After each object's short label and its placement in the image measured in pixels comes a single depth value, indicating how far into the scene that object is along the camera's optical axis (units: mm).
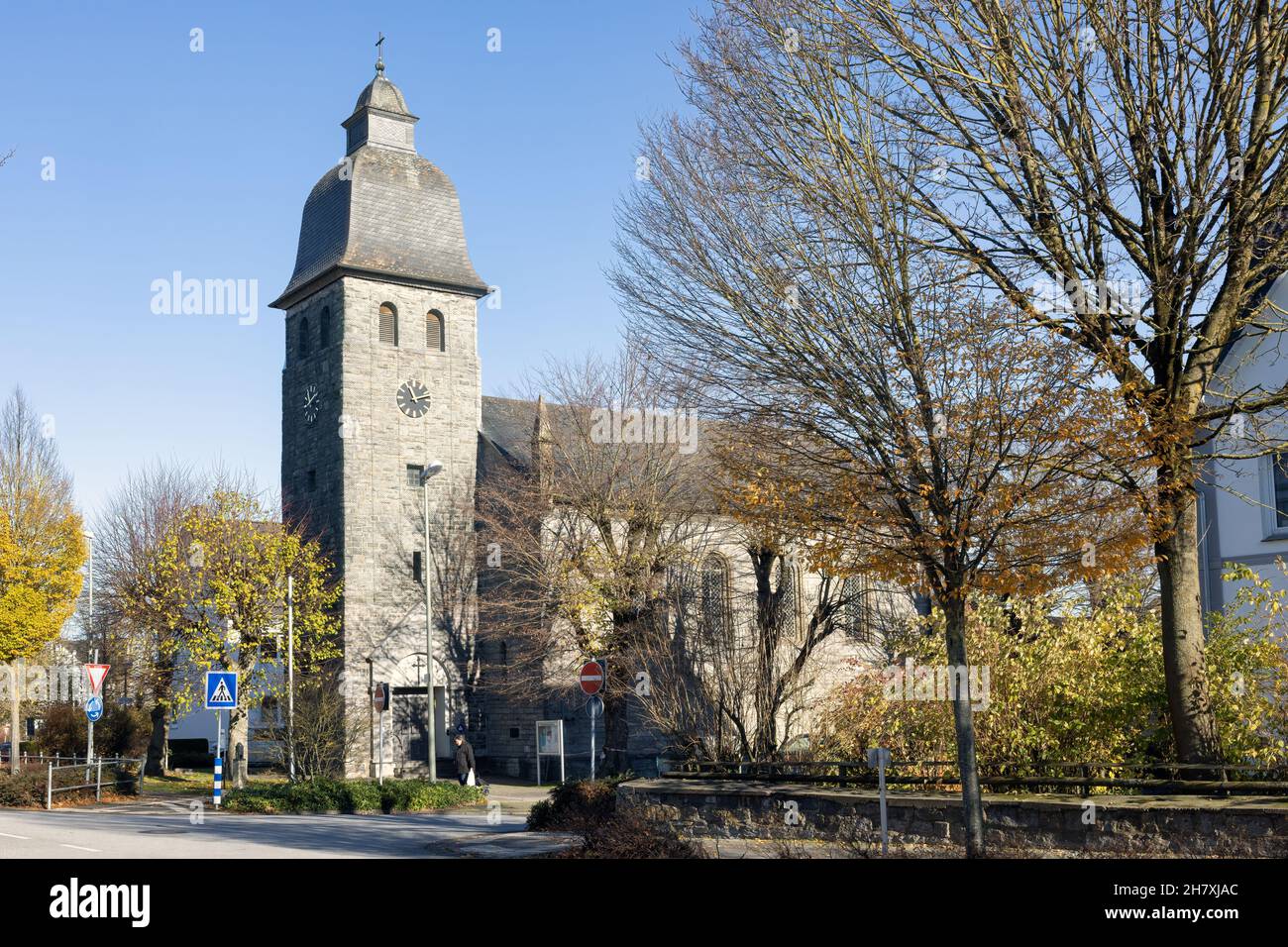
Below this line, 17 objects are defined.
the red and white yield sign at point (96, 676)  25422
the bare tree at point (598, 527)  27953
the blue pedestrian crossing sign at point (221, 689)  21344
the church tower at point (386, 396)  39250
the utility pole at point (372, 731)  34456
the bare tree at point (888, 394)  11203
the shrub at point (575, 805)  18141
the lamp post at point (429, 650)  30672
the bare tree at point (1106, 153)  12070
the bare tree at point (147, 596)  36000
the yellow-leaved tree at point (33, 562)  30750
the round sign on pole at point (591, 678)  19250
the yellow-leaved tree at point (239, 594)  35281
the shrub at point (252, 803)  23125
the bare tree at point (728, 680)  18031
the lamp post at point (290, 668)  28164
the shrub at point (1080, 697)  13859
